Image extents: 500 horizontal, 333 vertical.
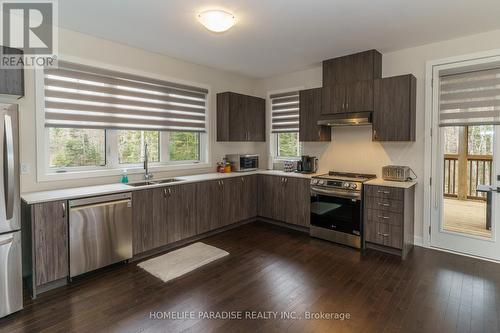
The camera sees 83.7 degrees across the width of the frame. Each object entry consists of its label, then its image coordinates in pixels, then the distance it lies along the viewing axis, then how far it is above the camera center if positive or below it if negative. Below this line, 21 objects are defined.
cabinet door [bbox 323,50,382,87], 4.00 +1.37
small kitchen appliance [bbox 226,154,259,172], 5.14 -0.05
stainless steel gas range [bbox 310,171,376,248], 3.83 -0.69
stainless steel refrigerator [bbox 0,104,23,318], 2.32 -0.48
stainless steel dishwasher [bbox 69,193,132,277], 2.89 -0.80
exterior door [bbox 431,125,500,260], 3.45 -0.43
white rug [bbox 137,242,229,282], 3.13 -1.25
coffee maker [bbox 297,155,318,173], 4.86 -0.08
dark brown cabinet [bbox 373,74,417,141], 3.66 +0.69
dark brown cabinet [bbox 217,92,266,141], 4.96 +0.78
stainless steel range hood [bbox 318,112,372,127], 3.96 +0.60
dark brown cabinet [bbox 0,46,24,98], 2.61 +0.75
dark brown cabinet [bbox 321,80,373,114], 3.97 +0.92
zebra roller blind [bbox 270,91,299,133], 5.32 +0.93
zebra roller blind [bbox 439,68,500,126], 3.38 +0.78
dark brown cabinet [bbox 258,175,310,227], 4.51 -0.68
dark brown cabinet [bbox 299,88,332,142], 4.53 +0.70
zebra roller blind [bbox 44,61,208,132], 3.28 +0.80
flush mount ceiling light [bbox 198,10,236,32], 2.76 +1.40
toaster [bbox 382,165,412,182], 3.82 -0.18
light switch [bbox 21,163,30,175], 3.04 -0.11
